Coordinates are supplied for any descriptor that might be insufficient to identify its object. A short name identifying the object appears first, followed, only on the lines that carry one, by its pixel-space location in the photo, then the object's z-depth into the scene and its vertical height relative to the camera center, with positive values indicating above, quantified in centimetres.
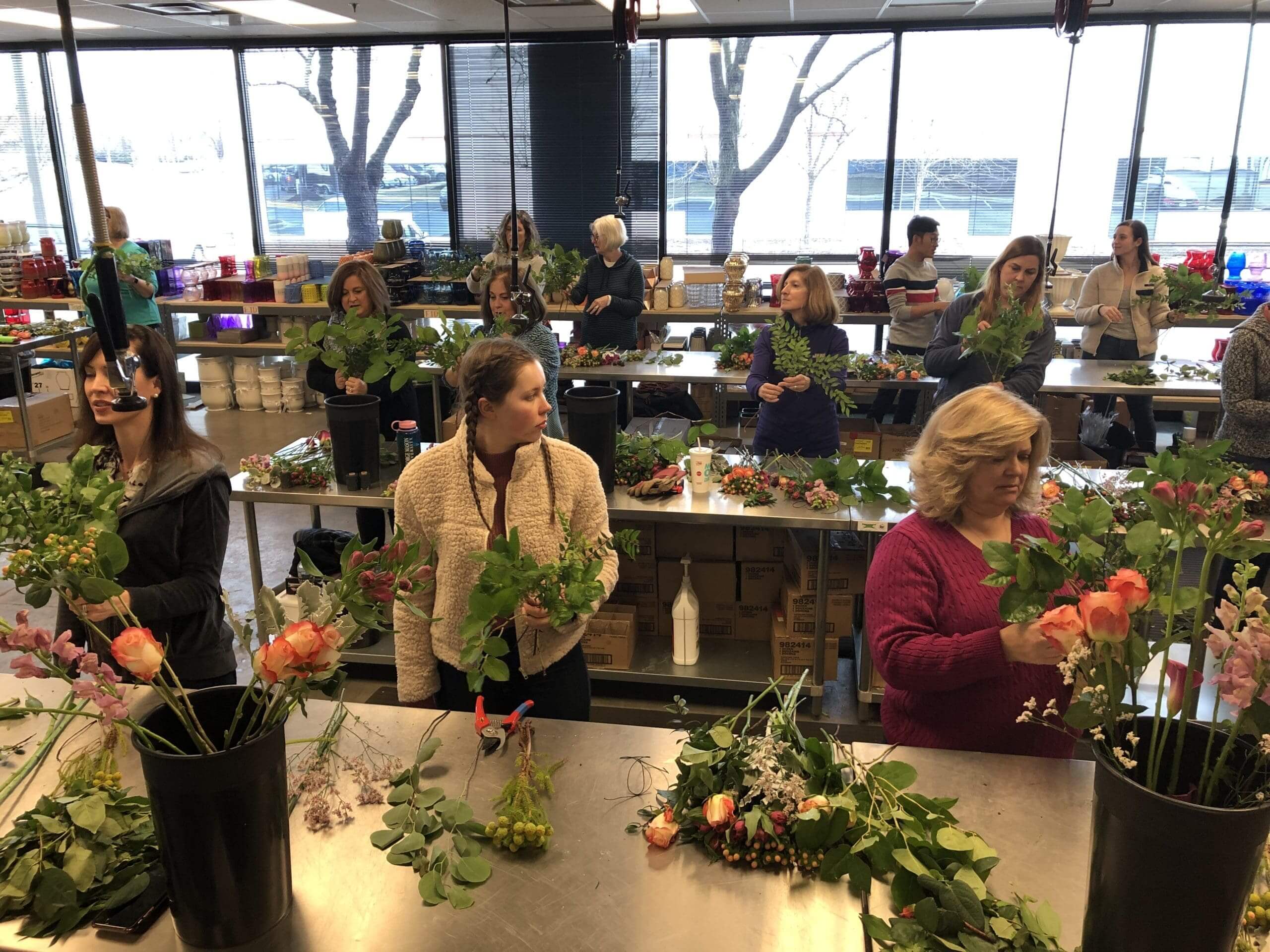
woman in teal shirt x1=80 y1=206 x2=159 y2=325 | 655 -46
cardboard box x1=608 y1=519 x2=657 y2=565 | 384 -122
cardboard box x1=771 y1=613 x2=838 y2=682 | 371 -158
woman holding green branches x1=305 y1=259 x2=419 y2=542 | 409 -60
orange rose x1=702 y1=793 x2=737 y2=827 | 148 -86
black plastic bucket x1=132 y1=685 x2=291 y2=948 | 118 -74
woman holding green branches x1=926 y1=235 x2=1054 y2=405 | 395 -44
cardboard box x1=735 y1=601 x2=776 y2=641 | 393 -155
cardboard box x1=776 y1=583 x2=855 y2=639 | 370 -144
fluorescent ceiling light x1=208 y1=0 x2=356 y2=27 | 641 +138
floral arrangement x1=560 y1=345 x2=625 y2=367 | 594 -81
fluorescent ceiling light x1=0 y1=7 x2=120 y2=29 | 678 +139
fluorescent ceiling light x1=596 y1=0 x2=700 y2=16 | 653 +140
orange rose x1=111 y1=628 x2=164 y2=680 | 113 -48
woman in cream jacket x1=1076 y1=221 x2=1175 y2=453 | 567 -49
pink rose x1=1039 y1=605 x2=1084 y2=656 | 110 -44
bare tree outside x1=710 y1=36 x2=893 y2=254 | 776 +86
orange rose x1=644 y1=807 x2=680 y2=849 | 152 -92
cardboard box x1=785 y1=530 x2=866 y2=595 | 371 -128
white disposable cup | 363 -88
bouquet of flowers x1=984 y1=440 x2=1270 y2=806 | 108 -44
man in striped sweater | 604 -43
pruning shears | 179 -91
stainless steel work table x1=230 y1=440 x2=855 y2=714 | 343 -111
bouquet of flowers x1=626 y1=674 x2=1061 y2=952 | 128 -85
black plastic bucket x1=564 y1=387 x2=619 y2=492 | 318 -63
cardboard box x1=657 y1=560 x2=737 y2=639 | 388 -144
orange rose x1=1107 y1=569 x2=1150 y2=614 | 108 -39
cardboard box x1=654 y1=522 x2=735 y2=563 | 384 -122
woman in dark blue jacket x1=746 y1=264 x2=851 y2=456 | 403 -66
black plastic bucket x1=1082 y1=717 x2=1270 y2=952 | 106 -69
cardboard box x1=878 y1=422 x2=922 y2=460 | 559 -120
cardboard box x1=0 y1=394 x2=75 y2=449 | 681 -139
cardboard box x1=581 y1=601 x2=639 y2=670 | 376 -155
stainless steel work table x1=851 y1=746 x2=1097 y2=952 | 143 -93
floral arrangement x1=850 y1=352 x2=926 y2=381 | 561 -82
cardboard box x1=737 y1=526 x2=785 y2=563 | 382 -122
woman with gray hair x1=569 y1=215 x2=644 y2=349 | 589 -41
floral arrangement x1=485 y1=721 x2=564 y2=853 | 151 -91
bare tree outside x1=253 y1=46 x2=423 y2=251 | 836 +70
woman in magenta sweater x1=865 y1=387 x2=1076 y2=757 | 189 -72
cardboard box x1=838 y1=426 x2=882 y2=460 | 455 -107
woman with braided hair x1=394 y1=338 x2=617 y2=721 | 228 -65
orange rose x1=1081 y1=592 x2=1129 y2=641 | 108 -42
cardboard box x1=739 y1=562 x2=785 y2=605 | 387 -138
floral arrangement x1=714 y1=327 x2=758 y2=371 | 575 -75
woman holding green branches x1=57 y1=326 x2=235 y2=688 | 231 -67
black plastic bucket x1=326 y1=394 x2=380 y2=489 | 346 -74
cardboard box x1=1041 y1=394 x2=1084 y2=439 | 602 -114
